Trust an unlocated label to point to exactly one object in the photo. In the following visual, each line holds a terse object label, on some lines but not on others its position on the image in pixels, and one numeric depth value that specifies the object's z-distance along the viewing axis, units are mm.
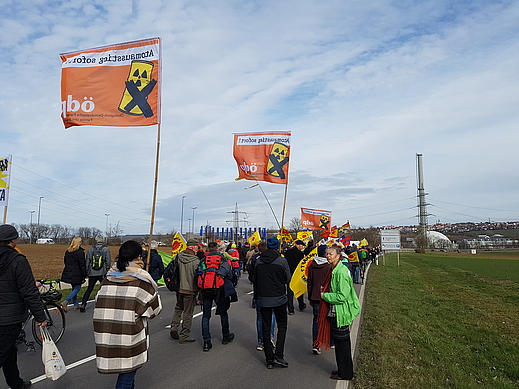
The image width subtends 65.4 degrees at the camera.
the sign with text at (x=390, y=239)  39250
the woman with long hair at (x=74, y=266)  10263
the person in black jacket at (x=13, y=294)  4512
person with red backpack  7309
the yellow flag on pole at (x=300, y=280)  9055
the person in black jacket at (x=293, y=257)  10930
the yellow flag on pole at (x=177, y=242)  15766
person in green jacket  5633
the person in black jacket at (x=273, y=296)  6344
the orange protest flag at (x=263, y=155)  15438
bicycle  7047
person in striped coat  3898
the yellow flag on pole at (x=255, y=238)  23109
